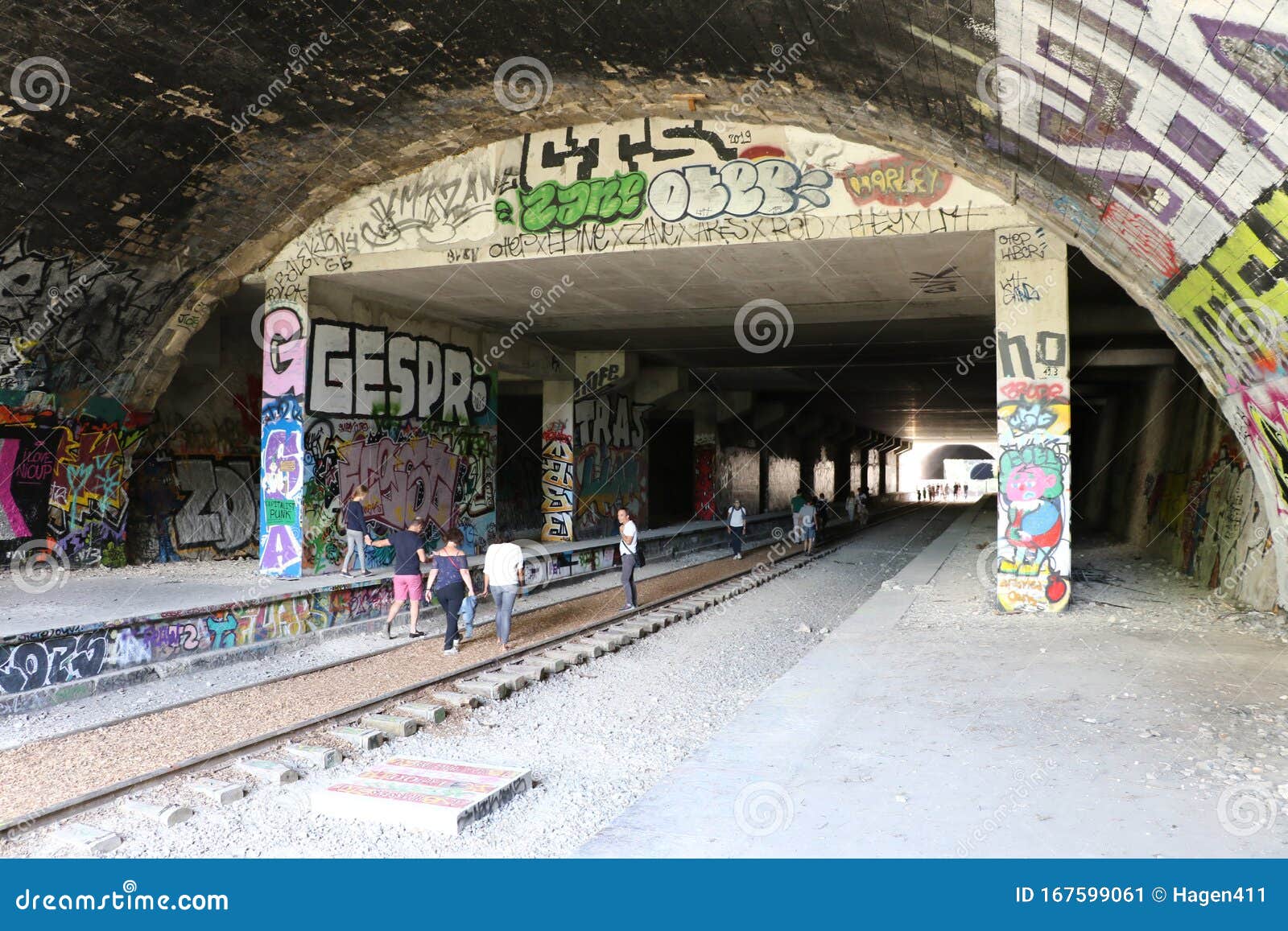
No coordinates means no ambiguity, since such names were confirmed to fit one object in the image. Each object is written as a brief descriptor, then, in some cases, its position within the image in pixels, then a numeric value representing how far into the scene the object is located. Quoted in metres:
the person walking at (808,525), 23.38
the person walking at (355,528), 14.75
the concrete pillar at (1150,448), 20.45
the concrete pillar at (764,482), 37.31
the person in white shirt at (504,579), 10.90
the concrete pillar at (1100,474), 28.67
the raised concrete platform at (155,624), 9.22
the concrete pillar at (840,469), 49.94
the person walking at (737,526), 22.44
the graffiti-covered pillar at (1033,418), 11.57
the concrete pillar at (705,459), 30.91
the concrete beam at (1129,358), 17.94
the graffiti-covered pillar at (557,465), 22.67
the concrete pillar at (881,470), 66.50
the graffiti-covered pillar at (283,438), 14.76
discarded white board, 5.43
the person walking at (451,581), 10.88
